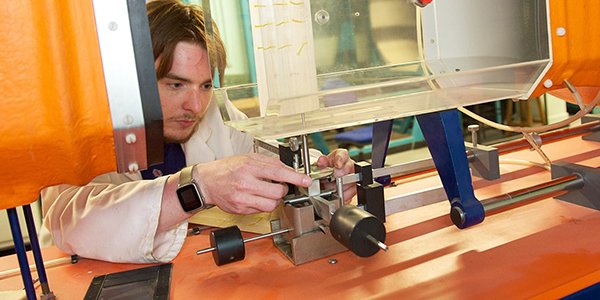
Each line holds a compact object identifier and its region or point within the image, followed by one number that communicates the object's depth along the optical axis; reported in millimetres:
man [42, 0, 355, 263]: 983
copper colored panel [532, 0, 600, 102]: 965
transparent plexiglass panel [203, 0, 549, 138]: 836
